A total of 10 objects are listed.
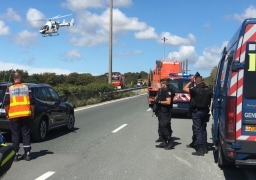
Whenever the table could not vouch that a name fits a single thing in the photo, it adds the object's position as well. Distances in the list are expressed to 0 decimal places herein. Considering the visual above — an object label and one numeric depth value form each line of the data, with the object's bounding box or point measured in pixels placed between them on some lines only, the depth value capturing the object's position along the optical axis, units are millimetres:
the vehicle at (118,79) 41246
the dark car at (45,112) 6990
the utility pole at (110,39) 25907
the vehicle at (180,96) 12237
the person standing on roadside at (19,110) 5584
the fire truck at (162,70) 20234
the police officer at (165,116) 6704
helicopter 31258
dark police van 3937
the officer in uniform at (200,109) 6172
